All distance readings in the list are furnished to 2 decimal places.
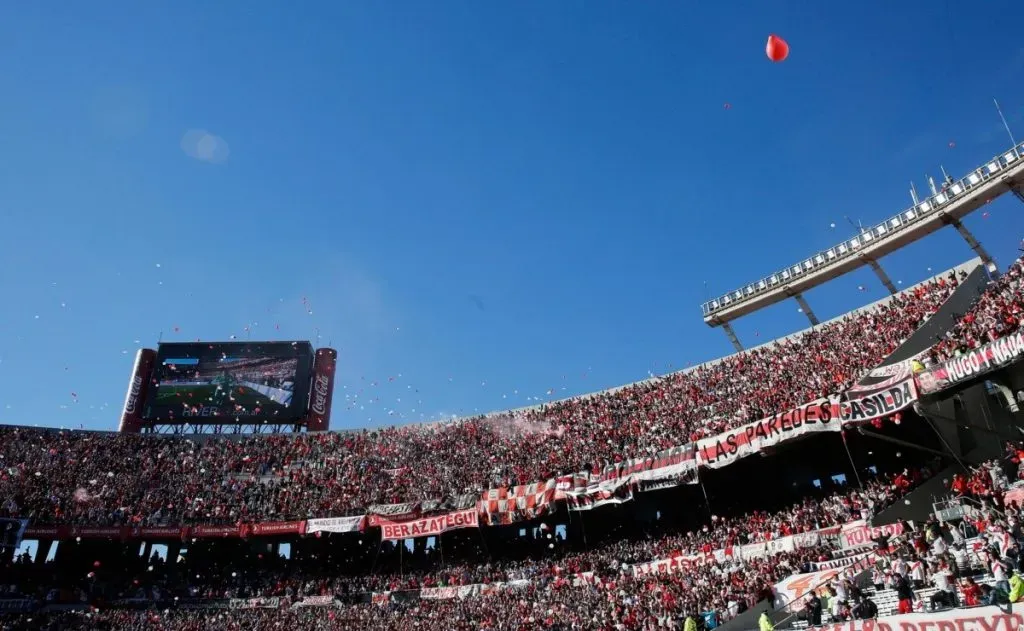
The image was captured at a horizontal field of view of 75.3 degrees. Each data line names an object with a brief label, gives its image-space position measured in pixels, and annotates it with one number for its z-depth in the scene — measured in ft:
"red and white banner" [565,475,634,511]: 97.14
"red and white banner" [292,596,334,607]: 119.03
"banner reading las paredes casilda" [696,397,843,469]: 75.20
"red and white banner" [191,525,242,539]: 129.59
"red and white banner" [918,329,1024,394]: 56.85
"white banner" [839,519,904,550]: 66.03
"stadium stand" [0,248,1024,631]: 61.27
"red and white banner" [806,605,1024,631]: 40.86
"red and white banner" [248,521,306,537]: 126.31
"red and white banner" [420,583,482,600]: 109.59
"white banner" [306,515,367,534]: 122.52
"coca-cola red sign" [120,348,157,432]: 165.07
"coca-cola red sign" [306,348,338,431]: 167.84
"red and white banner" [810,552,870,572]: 65.26
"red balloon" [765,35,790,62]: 50.47
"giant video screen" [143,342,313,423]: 163.94
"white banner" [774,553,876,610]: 60.54
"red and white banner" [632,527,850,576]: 75.31
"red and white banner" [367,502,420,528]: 119.55
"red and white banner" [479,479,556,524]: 105.70
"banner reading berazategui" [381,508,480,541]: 112.88
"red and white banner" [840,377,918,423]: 65.26
